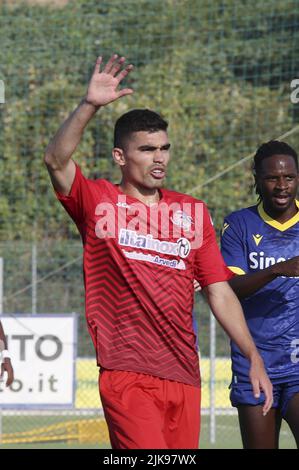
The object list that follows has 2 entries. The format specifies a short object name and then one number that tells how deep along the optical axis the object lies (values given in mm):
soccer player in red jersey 10961
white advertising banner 25422
